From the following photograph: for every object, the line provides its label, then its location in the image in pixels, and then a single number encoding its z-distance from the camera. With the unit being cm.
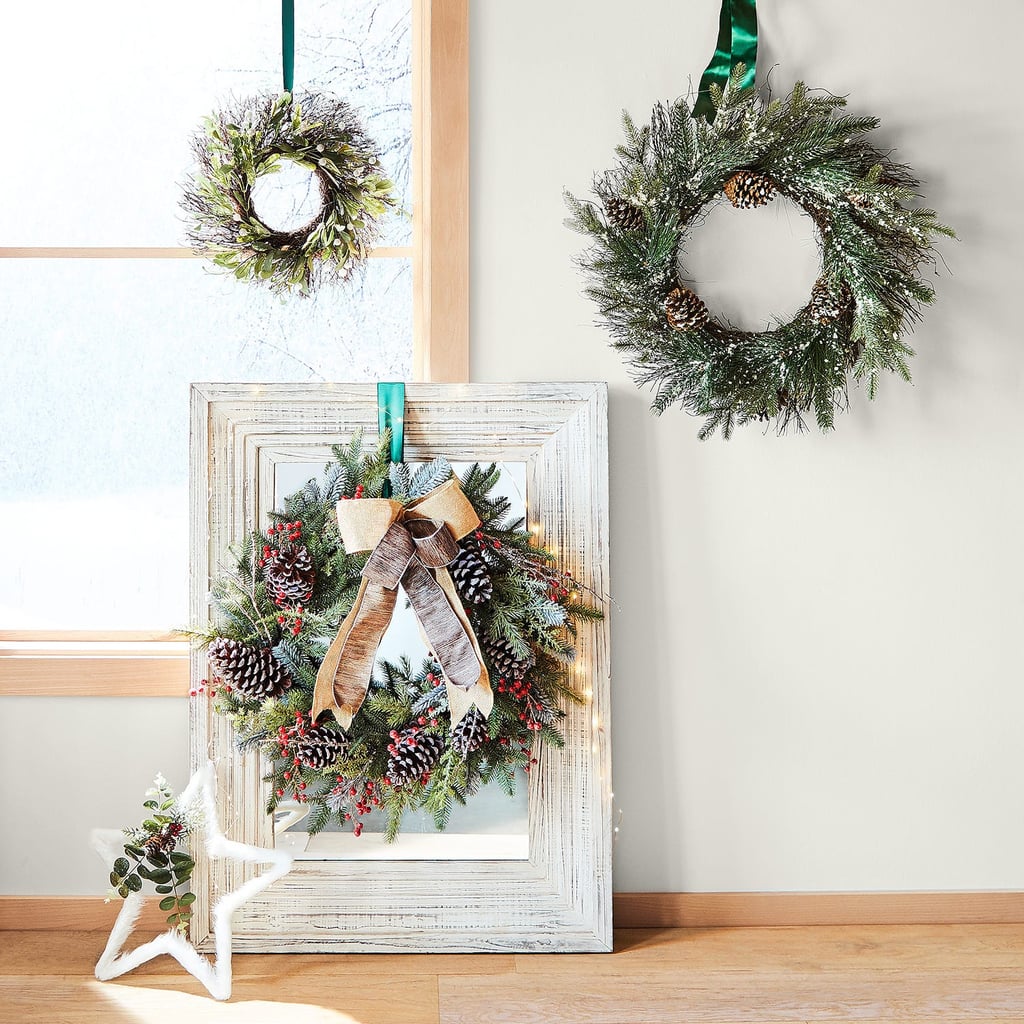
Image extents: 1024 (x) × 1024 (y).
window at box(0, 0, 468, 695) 164
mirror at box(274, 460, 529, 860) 153
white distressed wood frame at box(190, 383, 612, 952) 152
